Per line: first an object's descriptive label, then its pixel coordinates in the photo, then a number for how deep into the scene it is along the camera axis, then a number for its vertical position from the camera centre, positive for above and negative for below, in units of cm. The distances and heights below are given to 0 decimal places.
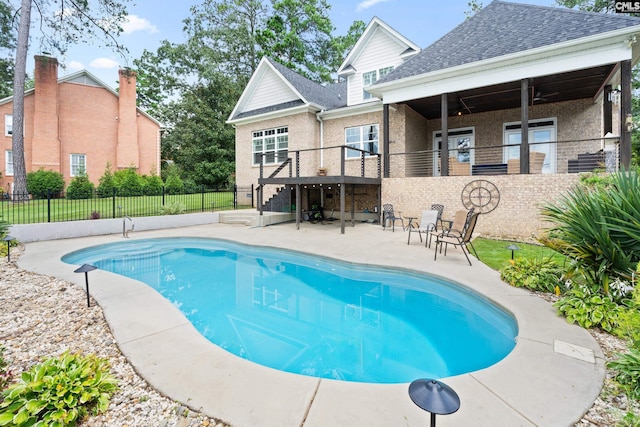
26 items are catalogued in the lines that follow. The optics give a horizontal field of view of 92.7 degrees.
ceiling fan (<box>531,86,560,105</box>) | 1192 +428
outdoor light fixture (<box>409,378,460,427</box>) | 168 -113
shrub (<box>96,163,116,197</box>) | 1869 +131
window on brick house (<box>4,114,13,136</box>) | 2037 +532
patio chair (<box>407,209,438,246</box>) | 986 -57
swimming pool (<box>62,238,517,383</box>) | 377 -189
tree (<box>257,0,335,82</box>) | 3002 +1675
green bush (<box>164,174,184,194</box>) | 1986 +123
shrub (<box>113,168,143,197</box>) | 1934 +148
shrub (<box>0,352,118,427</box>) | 209 -141
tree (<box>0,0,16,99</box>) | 2023 +1232
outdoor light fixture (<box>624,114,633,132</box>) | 875 +229
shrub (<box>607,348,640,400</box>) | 249 -146
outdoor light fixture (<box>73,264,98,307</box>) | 442 -96
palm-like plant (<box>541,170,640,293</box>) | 392 -39
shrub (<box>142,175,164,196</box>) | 1911 +127
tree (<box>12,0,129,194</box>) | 1783 +1092
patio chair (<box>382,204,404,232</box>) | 1190 -54
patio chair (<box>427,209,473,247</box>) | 869 -57
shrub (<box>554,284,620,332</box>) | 371 -137
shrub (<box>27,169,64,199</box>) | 1761 +123
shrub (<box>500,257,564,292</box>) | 509 -126
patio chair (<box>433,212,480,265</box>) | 727 -71
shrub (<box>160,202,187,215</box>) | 1351 -25
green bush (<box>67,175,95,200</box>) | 1681 +83
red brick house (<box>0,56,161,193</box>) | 2009 +550
